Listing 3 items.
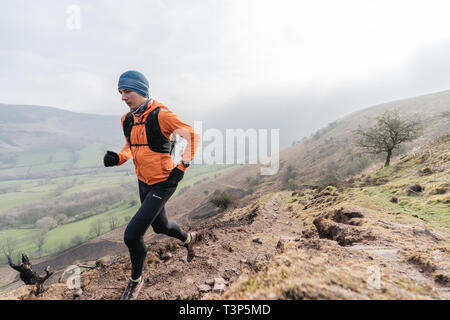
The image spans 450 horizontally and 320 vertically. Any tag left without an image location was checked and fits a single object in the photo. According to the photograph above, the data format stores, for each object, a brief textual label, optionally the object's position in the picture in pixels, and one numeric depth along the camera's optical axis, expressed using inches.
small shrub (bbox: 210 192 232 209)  1064.2
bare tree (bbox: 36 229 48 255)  2296.3
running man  110.8
